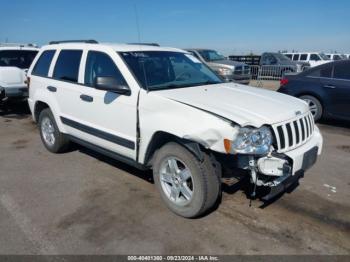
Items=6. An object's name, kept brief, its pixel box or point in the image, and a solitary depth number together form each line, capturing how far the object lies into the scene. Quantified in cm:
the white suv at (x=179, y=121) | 315
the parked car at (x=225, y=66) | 1473
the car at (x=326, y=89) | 741
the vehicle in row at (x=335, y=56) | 2705
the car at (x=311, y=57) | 2419
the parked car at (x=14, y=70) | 858
